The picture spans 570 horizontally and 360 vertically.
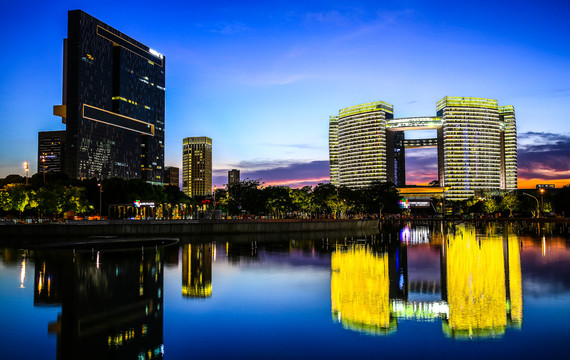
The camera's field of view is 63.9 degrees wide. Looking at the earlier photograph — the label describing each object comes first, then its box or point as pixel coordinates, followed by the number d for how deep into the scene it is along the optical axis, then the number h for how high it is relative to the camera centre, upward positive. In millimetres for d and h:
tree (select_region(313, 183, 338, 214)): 120000 +864
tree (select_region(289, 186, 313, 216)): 119938 +66
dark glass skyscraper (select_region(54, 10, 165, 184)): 187000 +39654
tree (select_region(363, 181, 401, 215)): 173175 +1159
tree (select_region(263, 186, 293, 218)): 108812 -157
